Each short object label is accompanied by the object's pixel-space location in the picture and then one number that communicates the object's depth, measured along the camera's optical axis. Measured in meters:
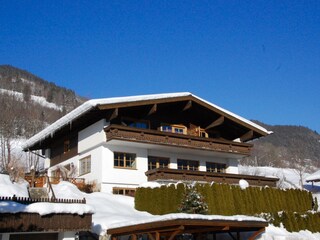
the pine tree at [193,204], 19.07
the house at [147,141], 26.34
